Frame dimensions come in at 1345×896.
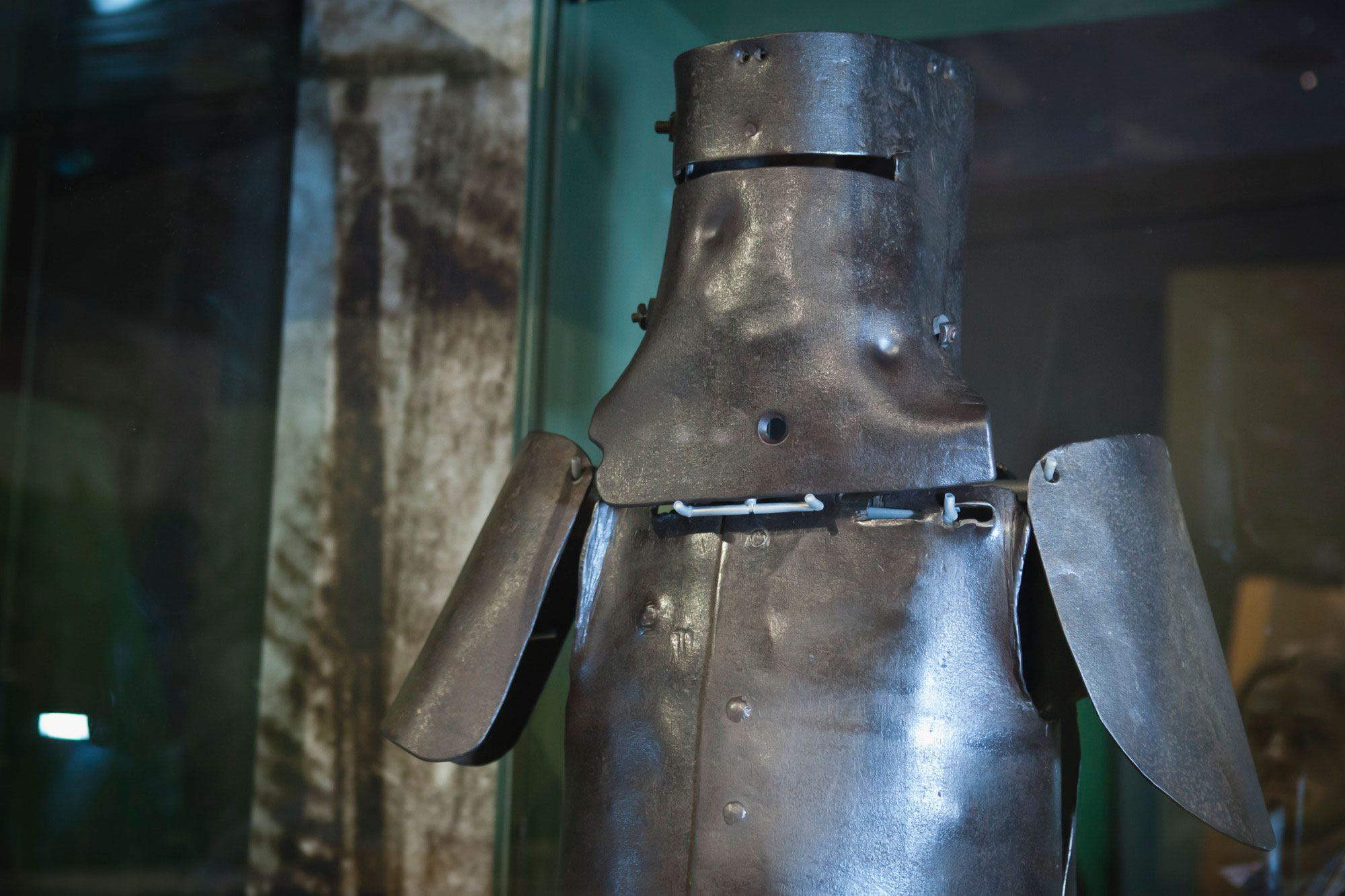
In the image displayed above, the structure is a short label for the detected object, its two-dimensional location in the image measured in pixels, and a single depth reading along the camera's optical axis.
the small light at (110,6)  1.95
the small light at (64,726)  1.87
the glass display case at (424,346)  1.91
